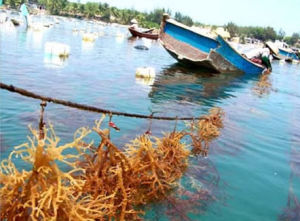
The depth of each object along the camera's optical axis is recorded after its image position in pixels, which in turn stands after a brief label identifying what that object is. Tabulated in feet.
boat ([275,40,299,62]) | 203.99
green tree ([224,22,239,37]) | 494.59
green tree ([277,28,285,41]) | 504.84
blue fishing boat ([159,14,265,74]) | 72.64
